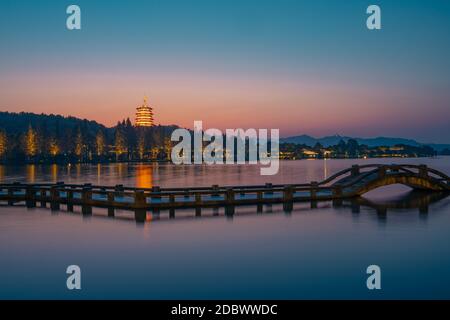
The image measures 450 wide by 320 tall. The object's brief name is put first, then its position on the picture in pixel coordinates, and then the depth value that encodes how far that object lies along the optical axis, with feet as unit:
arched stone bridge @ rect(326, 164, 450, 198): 121.80
